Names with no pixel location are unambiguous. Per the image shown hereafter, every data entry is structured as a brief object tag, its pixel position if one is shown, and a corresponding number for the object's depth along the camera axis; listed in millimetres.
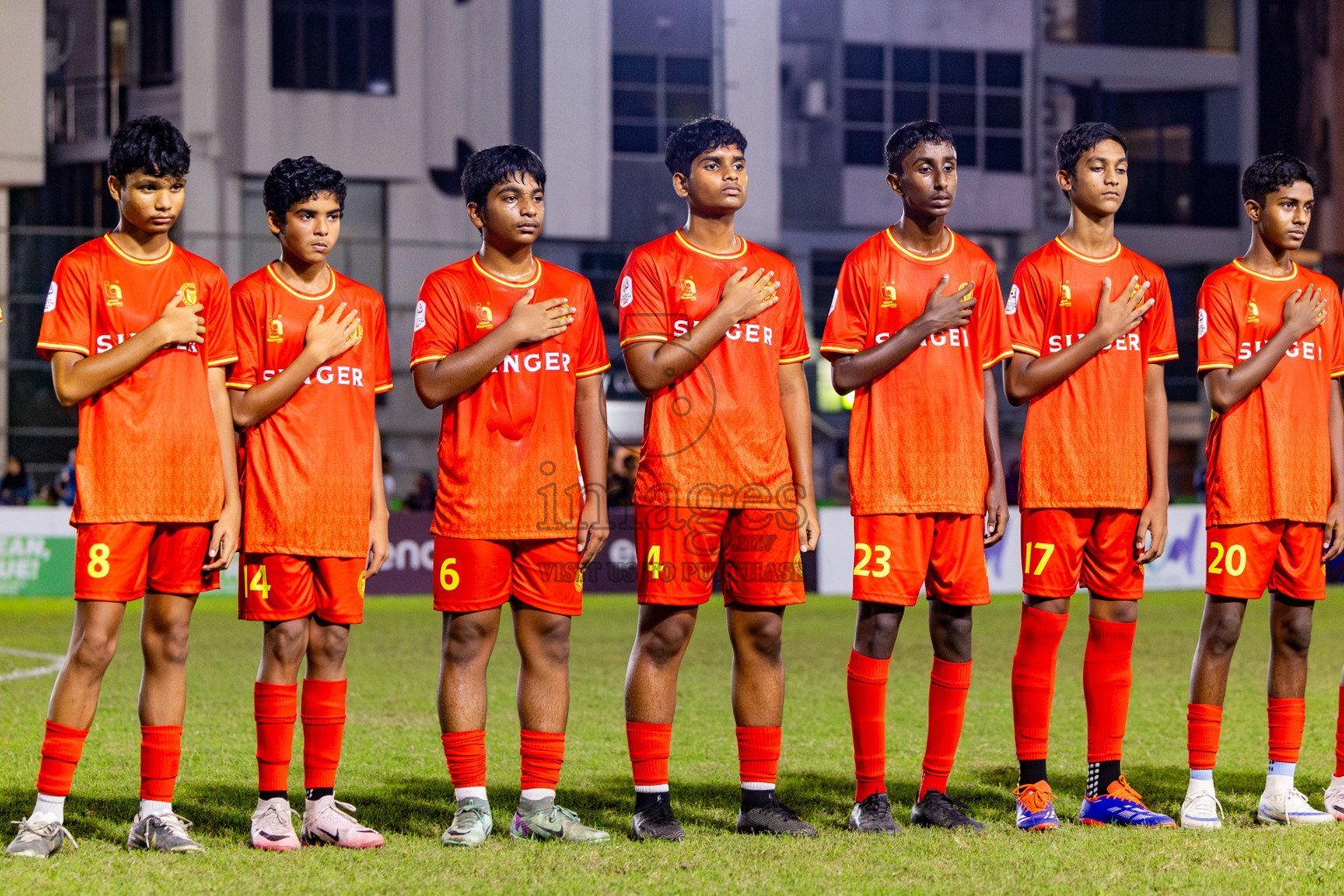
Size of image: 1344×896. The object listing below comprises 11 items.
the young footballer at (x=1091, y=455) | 11617
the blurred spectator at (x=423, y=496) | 44478
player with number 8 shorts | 10289
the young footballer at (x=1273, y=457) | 11867
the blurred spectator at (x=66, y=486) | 39250
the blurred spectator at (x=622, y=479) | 39250
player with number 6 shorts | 10766
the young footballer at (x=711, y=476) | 10891
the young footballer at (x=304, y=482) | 10711
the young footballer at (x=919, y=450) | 11117
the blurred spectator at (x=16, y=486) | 42125
